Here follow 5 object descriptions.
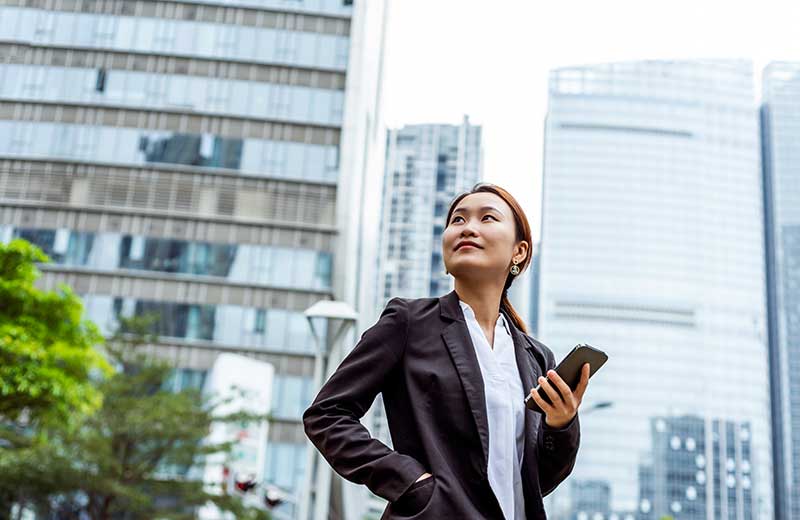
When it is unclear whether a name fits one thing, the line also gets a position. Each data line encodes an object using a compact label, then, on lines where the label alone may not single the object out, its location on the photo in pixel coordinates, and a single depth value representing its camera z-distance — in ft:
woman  5.82
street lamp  33.37
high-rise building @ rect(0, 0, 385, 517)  112.78
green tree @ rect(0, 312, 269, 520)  62.34
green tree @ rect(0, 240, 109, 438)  31.09
